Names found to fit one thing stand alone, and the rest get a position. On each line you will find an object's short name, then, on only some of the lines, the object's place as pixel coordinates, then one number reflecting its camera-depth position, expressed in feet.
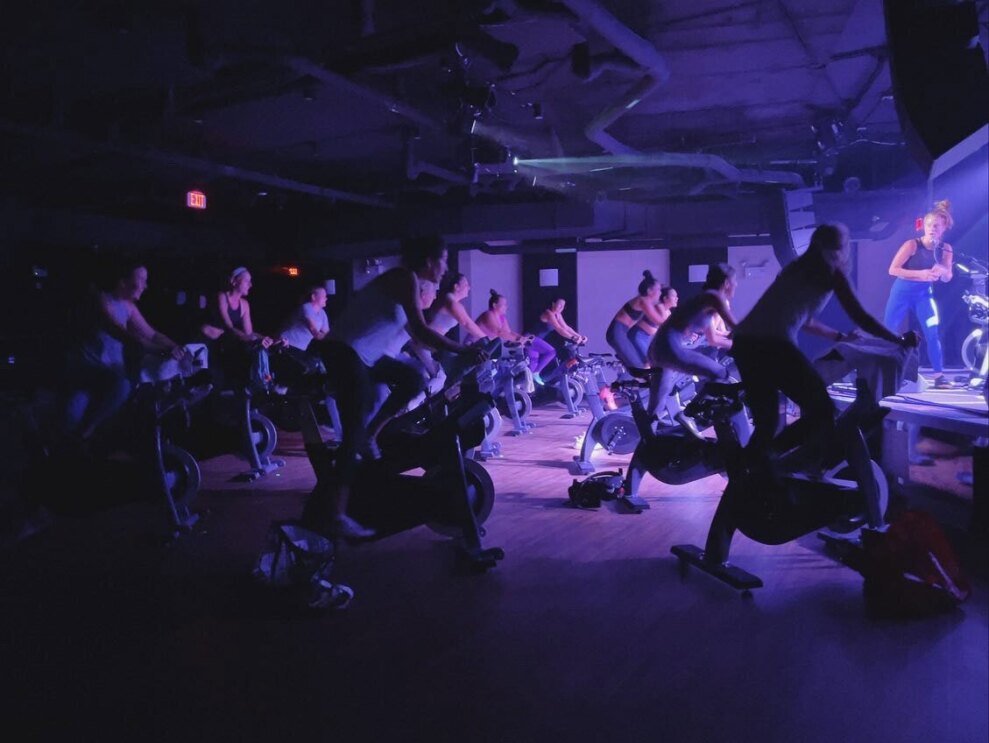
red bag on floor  10.12
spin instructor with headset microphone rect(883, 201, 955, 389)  21.80
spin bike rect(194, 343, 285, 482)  20.97
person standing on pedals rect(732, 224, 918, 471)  11.90
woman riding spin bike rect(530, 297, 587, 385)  31.99
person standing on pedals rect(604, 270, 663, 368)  22.41
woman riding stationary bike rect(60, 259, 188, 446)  16.06
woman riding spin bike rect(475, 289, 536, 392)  27.63
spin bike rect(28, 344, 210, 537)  15.25
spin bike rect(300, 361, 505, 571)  13.09
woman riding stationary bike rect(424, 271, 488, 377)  20.07
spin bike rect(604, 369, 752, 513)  12.75
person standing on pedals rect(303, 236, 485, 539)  12.60
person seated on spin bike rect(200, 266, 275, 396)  21.71
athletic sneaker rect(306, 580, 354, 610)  10.64
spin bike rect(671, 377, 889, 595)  11.84
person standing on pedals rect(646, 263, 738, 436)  15.77
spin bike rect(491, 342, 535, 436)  24.38
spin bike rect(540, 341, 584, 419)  31.86
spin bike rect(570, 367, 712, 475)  21.33
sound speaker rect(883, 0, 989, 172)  13.84
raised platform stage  13.44
